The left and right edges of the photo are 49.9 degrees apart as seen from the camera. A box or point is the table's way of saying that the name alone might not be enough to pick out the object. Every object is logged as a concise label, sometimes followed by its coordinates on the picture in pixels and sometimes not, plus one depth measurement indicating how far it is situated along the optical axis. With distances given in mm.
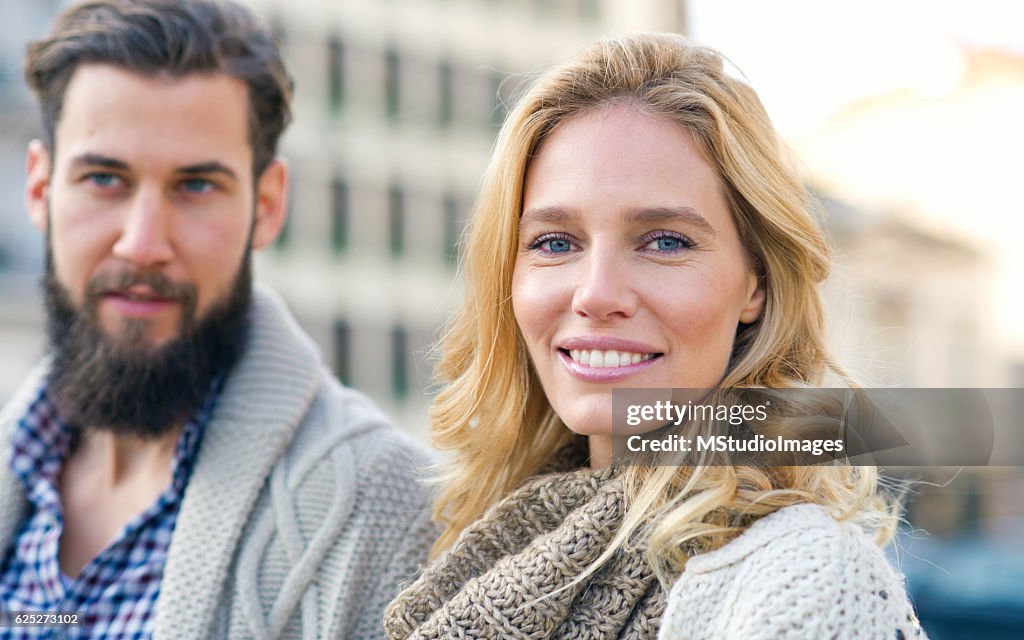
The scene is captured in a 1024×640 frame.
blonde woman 1954
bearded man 2658
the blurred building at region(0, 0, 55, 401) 17859
